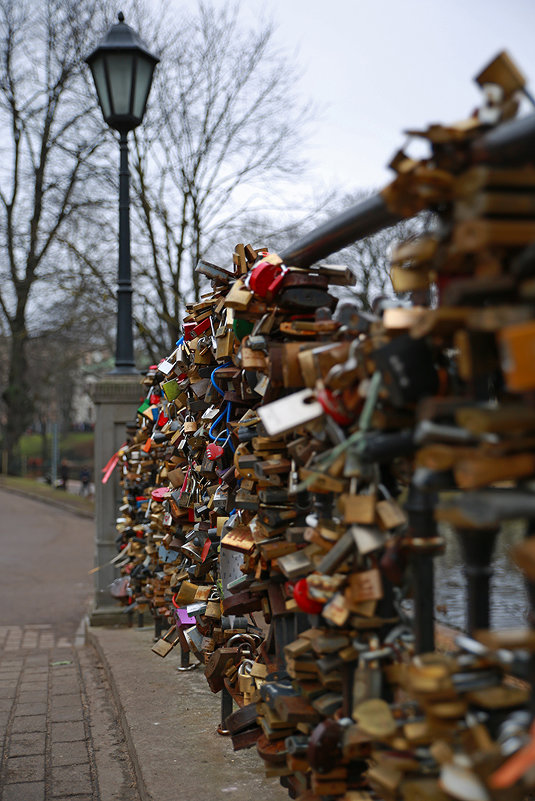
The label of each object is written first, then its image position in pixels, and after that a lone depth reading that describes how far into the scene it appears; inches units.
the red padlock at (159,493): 199.7
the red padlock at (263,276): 96.0
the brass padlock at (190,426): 155.8
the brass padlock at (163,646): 167.9
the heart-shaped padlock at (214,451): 128.9
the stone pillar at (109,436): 299.7
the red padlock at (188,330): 159.4
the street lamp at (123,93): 304.5
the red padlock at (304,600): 78.3
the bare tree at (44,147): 807.1
